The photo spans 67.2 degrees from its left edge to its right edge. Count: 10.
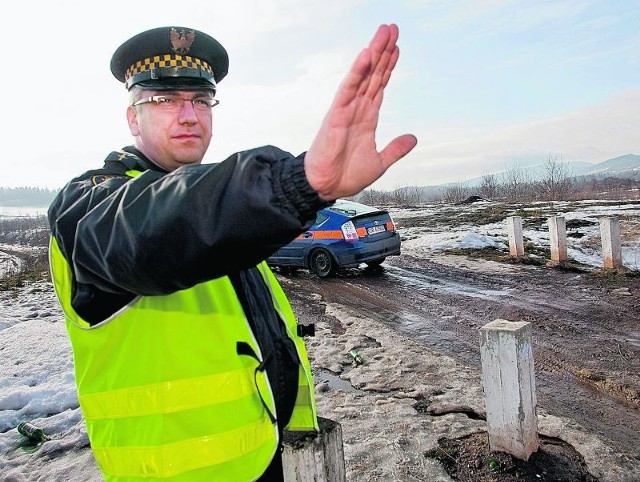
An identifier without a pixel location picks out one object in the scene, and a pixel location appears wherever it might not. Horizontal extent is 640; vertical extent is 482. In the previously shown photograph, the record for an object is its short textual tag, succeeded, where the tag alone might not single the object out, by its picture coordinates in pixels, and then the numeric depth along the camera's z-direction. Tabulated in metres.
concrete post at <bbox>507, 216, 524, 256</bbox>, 10.01
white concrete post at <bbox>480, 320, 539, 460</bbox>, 3.02
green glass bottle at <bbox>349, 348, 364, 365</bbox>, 5.04
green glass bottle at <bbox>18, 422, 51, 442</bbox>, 3.81
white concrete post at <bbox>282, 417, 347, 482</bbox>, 1.43
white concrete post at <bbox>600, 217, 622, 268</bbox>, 8.36
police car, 9.00
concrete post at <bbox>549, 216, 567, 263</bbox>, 9.17
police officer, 0.92
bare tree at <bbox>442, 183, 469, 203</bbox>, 48.75
